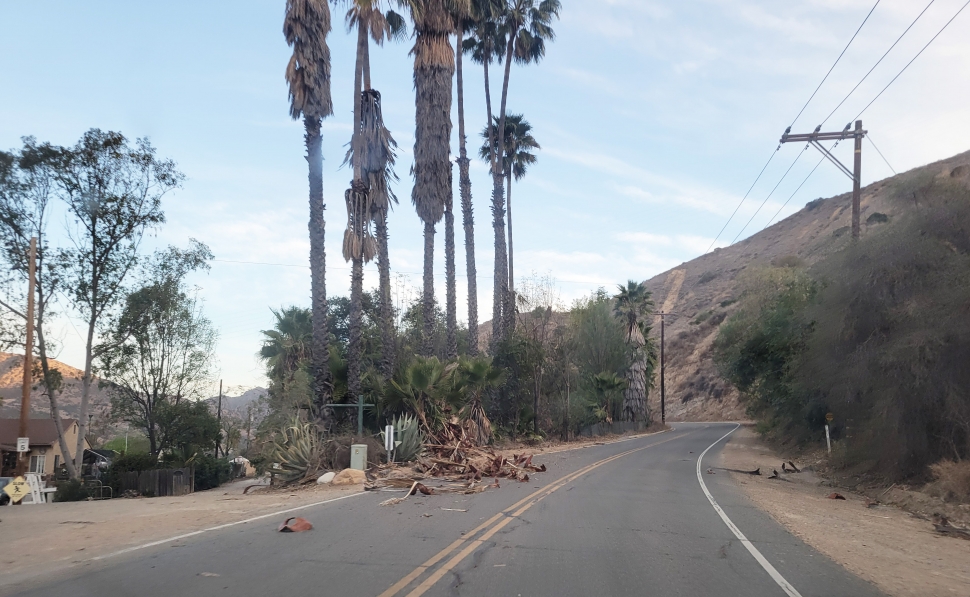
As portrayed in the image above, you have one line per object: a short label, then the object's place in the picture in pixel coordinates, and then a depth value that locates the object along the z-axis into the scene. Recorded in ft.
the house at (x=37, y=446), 136.36
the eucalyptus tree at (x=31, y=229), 86.02
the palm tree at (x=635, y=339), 198.29
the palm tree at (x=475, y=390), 88.84
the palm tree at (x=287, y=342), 142.31
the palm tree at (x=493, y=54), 127.44
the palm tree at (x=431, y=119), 102.78
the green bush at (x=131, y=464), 95.35
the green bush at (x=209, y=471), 116.38
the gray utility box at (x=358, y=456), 66.23
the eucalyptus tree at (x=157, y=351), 103.55
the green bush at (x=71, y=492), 83.76
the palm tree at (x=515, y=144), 151.02
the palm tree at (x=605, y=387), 172.35
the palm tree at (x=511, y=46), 134.21
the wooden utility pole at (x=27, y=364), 78.79
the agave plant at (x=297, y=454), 66.03
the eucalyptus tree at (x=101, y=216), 92.79
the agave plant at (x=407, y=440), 74.69
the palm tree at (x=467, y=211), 126.41
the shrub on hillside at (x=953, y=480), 49.34
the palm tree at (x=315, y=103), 82.53
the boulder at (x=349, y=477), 61.46
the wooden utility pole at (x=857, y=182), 81.05
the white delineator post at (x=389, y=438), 69.21
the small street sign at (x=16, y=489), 63.77
